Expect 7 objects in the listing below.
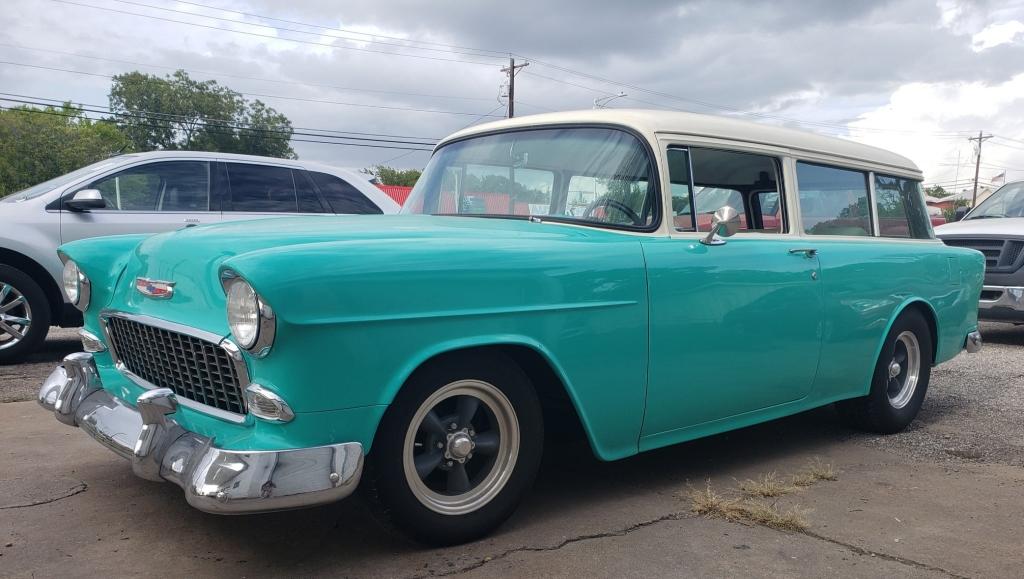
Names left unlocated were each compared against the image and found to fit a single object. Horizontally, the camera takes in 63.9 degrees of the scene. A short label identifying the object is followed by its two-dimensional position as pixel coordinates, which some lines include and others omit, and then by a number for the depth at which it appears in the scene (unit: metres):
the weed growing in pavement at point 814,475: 3.70
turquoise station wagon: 2.41
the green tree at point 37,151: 40.31
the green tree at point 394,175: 74.62
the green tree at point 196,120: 53.66
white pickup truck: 7.93
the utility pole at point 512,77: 31.41
